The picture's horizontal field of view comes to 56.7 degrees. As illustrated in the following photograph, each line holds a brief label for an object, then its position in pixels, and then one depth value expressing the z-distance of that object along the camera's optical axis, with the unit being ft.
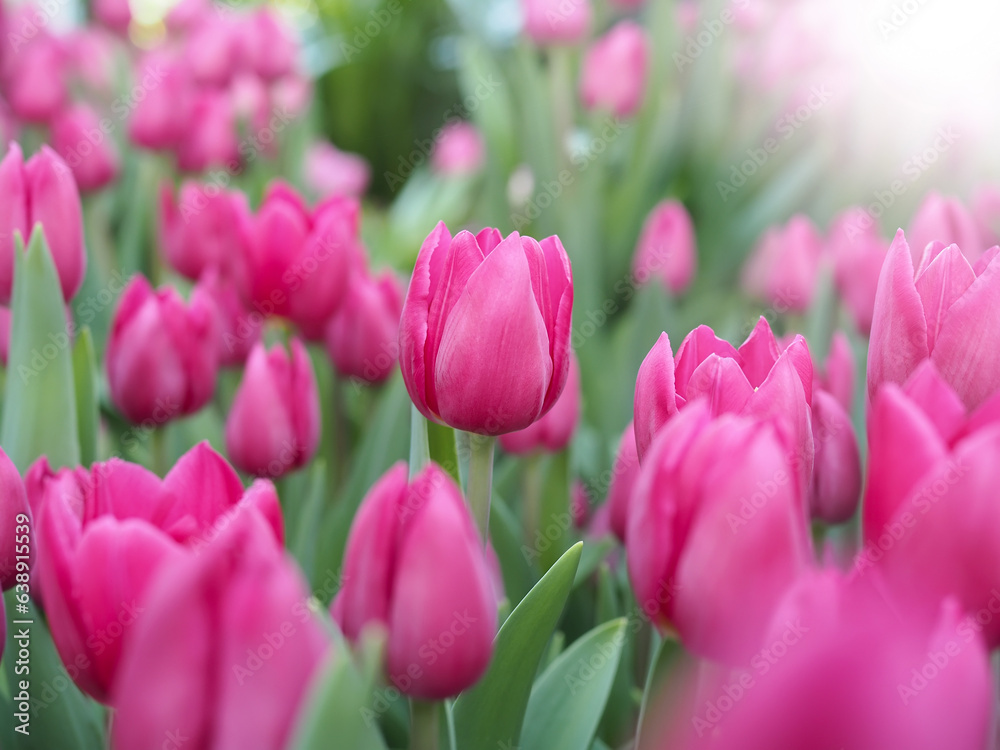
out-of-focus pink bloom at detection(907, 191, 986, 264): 2.03
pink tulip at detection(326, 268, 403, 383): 2.04
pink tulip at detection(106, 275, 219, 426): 1.83
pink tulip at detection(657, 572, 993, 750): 0.68
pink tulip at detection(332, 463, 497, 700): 0.90
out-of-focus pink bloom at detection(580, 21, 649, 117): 4.11
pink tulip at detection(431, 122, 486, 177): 6.12
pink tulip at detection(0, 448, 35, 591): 1.13
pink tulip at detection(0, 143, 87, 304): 1.69
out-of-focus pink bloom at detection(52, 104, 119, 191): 3.14
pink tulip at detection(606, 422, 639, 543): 1.57
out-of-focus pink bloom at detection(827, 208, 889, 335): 2.36
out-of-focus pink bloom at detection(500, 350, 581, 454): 1.92
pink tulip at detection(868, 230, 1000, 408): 1.10
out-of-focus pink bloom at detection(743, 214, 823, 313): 2.82
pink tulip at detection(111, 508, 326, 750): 0.70
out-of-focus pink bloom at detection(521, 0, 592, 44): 4.62
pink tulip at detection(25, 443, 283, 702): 0.86
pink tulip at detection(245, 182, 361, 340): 2.05
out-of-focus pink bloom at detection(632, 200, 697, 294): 3.11
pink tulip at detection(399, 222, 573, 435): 1.17
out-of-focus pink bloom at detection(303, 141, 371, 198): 5.25
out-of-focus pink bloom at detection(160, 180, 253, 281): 2.62
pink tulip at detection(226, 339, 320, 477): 1.78
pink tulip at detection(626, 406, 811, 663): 0.84
